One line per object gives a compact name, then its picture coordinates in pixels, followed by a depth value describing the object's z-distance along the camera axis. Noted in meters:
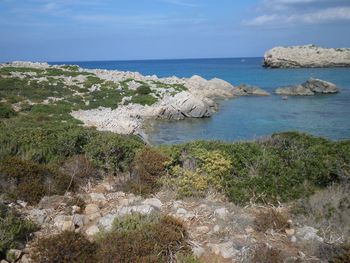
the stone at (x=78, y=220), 7.15
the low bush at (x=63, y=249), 5.76
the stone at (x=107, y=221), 6.92
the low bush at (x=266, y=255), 5.88
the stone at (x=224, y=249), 6.18
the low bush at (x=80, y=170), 9.61
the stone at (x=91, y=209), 7.82
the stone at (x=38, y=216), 7.13
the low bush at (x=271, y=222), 7.08
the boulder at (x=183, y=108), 34.00
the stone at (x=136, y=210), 7.24
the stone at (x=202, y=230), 7.00
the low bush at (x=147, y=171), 9.02
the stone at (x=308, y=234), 6.65
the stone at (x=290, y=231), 7.01
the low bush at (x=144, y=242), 5.84
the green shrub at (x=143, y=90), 39.83
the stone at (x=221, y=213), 7.49
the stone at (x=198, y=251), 6.23
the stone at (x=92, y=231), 6.82
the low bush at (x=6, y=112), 23.82
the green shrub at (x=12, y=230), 6.06
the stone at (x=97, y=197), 8.52
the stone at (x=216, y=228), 6.95
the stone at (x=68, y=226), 6.89
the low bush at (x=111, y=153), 10.49
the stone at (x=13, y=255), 5.90
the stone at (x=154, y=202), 8.00
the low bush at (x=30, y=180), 8.21
